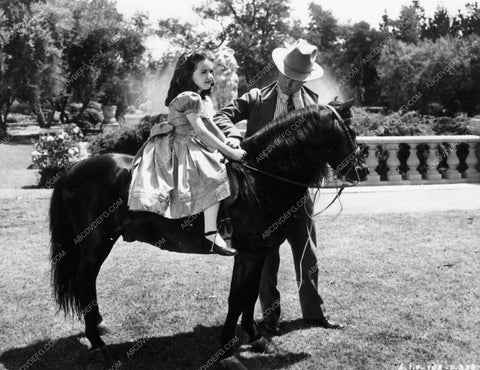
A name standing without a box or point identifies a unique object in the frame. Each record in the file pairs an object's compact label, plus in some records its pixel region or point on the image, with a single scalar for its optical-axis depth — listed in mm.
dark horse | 4125
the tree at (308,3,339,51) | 57503
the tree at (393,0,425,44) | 63812
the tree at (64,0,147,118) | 35000
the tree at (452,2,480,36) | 61094
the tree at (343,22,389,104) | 51781
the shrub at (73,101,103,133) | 36756
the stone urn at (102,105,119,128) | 37062
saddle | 4145
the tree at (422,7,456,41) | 65312
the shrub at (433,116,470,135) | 13956
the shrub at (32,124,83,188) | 13852
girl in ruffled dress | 4027
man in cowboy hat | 4750
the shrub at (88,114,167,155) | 16116
